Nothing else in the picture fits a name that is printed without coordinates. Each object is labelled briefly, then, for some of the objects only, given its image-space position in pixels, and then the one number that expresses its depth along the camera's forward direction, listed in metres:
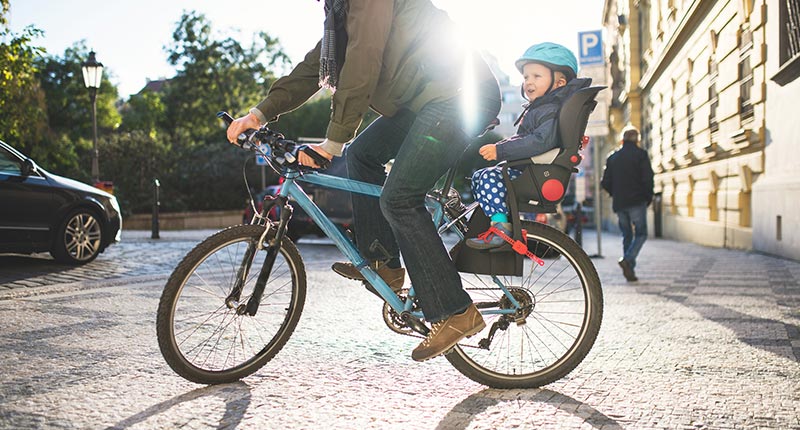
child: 3.41
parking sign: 13.09
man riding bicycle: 3.15
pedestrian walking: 9.27
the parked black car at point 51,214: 8.07
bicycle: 3.32
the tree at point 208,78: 43.53
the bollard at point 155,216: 16.52
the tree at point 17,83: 12.03
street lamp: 18.34
